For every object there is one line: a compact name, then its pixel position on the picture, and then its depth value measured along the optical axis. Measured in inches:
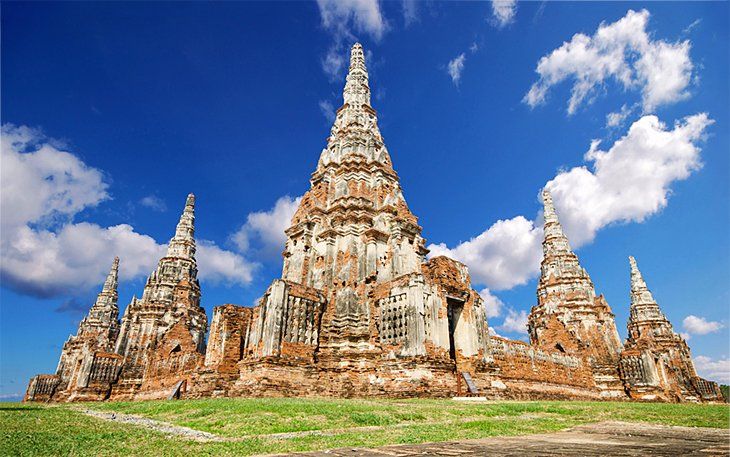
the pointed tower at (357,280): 721.6
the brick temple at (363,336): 698.2
